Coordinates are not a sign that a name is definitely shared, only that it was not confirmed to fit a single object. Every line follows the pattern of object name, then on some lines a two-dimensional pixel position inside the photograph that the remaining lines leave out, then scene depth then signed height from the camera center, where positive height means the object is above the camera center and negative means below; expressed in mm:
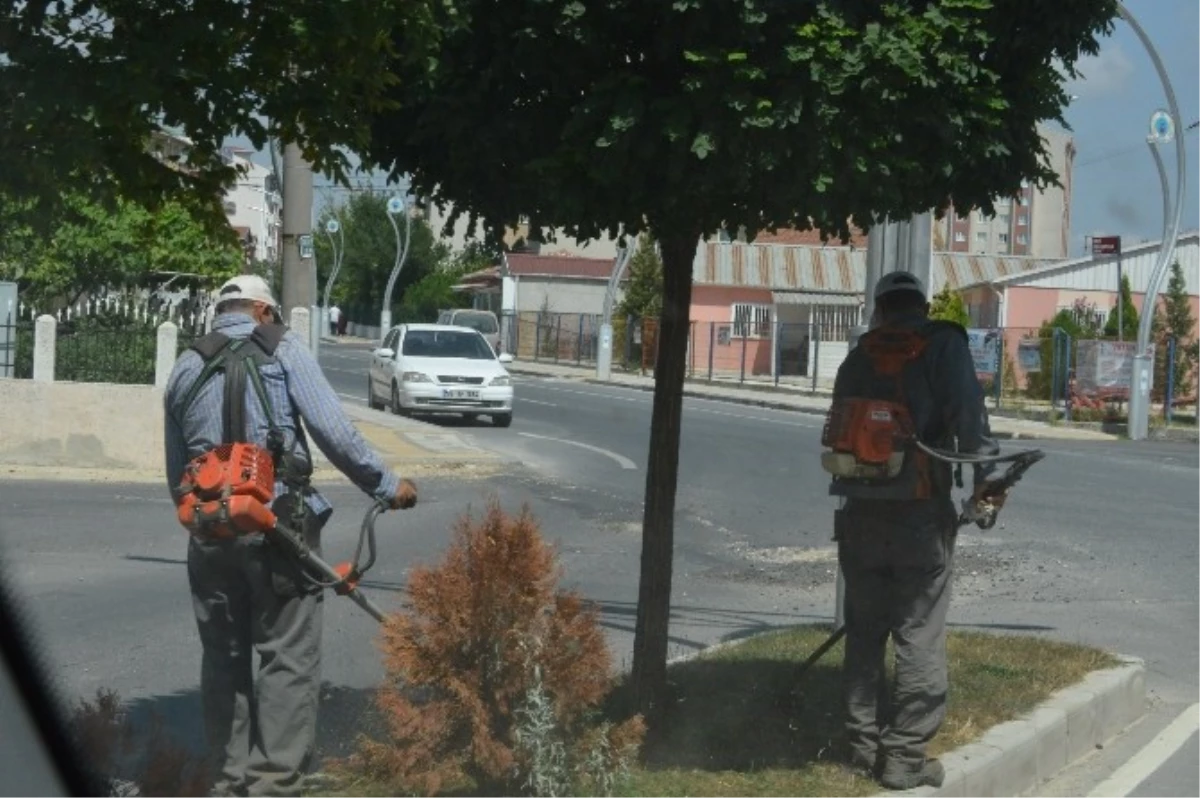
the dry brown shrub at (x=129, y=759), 4914 -1340
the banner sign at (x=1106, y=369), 33250 -571
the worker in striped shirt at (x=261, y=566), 5426 -829
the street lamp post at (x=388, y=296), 55406 +199
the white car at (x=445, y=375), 27172 -1082
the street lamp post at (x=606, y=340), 46884 -722
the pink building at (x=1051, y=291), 50219 +1294
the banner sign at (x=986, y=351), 37219 -386
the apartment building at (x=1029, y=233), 102488 +6249
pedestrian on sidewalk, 79375 -891
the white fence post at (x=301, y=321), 17172 -226
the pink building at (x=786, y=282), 57906 +1409
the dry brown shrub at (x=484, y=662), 5242 -1057
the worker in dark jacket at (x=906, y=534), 6309 -741
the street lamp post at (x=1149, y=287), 29781 +920
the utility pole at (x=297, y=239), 16688 +550
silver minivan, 47750 -384
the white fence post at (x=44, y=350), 18062 -670
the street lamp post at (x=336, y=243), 60375 +2242
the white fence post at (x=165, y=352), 17719 -618
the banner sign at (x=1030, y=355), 37719 -437
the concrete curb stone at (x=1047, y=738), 6648 -1658
